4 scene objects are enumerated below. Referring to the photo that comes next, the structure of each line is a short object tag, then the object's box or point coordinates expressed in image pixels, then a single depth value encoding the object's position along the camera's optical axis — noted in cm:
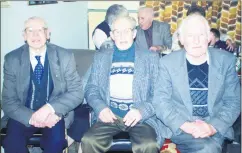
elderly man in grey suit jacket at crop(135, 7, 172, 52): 440
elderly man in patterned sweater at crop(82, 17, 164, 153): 254
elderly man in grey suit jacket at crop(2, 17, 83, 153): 269
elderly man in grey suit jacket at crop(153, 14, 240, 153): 251
